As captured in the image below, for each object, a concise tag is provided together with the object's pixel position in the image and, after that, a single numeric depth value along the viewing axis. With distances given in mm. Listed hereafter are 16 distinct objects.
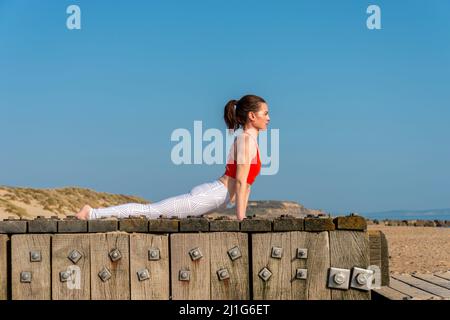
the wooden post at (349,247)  6094
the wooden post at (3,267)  6320
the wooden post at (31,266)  6270
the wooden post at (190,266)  6148
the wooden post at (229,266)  6133
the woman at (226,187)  7043
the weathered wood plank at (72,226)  6207
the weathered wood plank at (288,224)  6098
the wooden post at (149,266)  6172
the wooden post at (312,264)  6094
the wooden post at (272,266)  6117
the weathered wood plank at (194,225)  6137
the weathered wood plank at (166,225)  6160
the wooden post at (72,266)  6230
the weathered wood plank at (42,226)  6219
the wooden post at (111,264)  6184
